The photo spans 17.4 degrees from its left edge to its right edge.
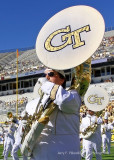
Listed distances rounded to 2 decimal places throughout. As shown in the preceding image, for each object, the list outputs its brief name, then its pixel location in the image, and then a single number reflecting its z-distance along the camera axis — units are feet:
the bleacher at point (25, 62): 115.85
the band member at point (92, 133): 25.76
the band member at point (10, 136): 38.64
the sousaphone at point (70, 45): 10.39
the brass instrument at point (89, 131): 26.32
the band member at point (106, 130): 46.11
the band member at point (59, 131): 10.32
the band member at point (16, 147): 29.08
